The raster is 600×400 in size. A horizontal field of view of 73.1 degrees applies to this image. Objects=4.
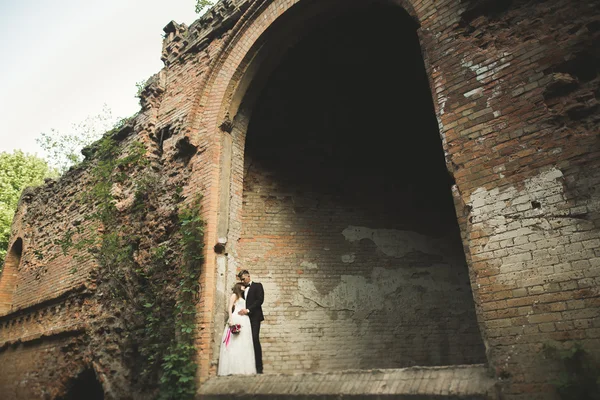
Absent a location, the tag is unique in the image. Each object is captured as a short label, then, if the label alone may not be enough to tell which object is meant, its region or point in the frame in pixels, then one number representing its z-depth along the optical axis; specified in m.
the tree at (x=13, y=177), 16.94
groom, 5.50
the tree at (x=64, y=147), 11.08
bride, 5.12
